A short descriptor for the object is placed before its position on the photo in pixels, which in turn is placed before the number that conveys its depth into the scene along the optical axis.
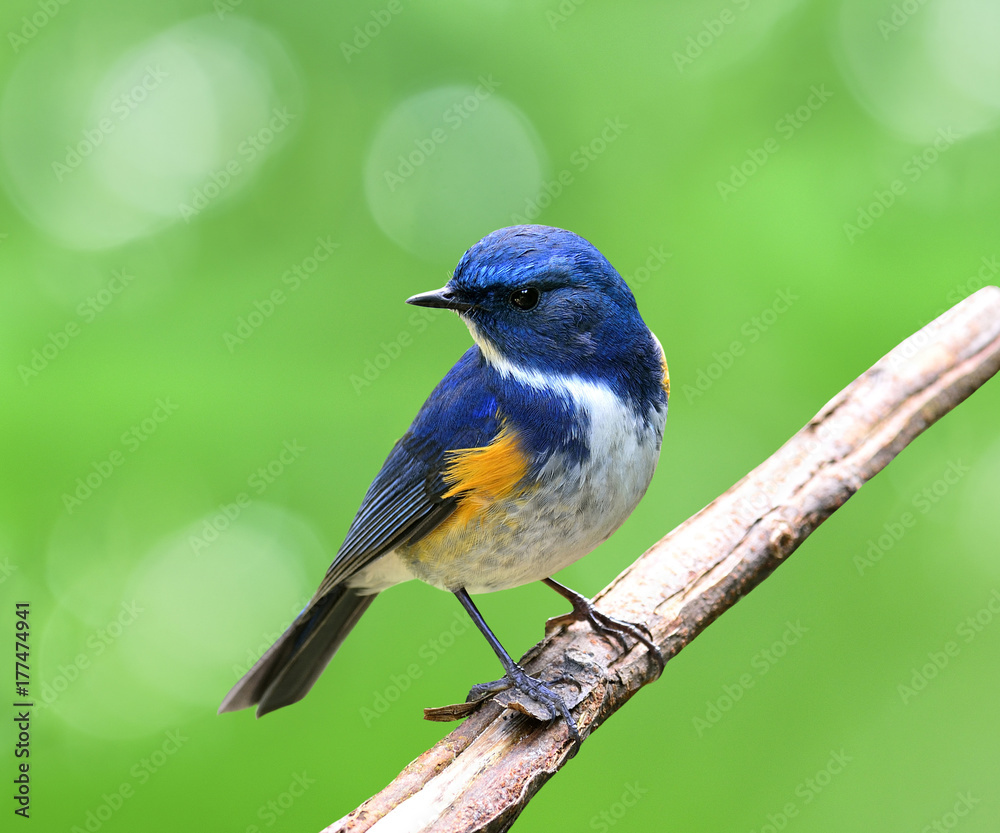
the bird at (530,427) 5.84
